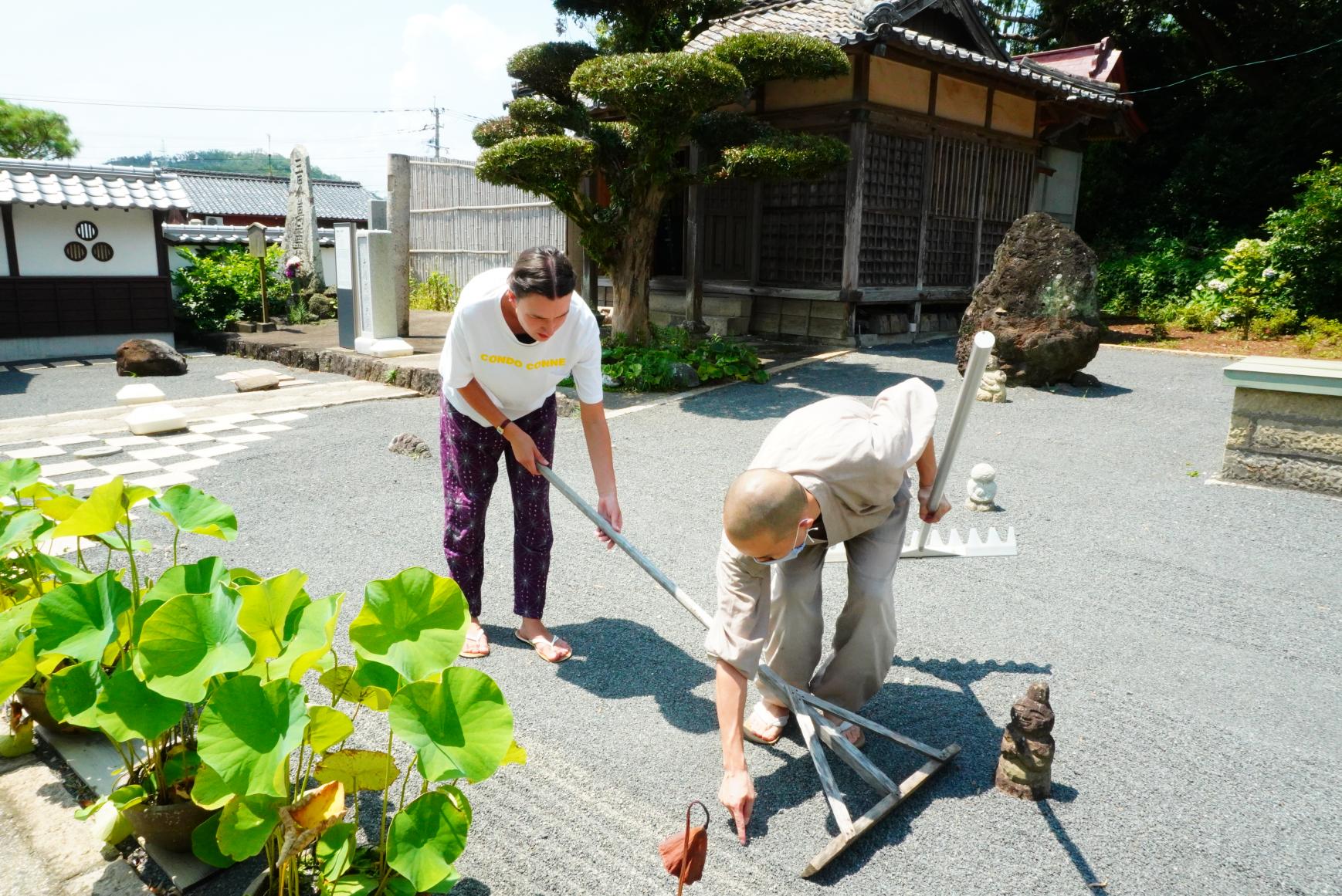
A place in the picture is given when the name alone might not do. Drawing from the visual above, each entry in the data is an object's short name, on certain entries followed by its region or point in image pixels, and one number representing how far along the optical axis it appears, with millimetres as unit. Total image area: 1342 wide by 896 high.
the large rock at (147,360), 10047
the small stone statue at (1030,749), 2359
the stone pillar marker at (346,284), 10047
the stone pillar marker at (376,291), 9797
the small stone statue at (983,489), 4980
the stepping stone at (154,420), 6590
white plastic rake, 2510
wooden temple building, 9797
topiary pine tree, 7074
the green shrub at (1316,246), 10945
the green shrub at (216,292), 12688
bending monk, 2102
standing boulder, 7902
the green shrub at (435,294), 13820
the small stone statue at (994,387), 7680
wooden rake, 2174
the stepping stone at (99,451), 6000
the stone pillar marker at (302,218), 14188
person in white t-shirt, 2738
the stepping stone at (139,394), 8039
